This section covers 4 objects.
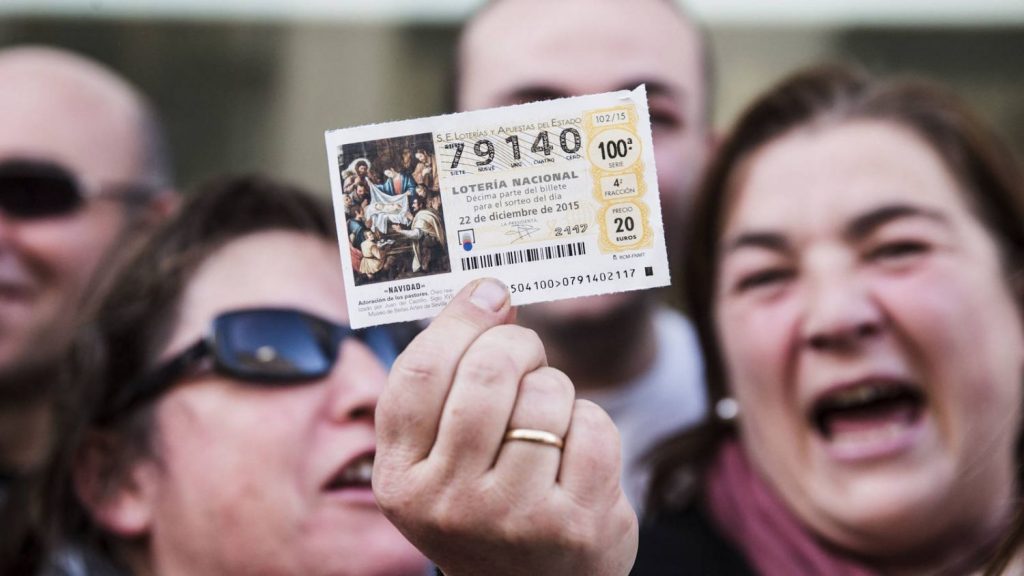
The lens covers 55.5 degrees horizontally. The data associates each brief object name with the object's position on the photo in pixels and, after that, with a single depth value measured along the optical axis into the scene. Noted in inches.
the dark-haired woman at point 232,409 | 93.9
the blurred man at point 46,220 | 134.8
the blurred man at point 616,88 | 127.0
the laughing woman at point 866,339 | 96.0
